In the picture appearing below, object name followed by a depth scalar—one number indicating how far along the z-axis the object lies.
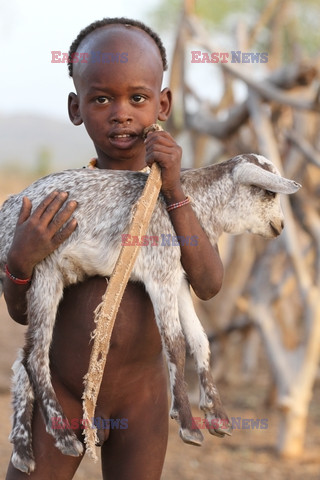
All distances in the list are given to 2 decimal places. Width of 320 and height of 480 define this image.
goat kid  4.02
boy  4.21
